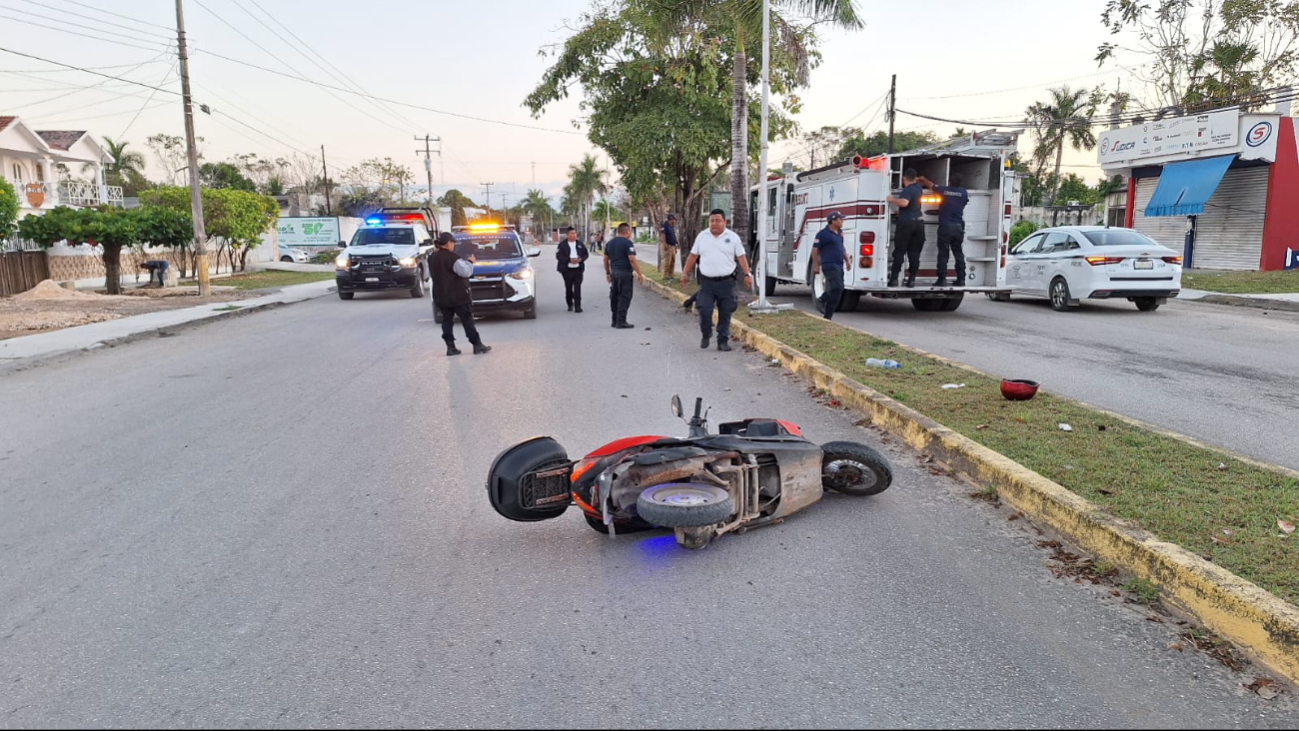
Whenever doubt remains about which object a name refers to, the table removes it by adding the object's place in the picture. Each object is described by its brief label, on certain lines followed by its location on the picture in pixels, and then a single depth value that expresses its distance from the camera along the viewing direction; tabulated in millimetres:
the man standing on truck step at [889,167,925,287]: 12492
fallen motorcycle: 3773
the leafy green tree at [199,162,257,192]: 64438
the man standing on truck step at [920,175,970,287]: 12758
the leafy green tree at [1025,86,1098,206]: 48094
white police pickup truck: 20125
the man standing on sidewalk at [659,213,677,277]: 22469
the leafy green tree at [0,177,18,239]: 18141
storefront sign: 23703
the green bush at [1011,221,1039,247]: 32812
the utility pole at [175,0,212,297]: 20359
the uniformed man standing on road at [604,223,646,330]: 13031
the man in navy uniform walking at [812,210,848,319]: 11898
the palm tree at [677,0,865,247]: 14469
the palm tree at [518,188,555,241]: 138000
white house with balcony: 34300
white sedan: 13586
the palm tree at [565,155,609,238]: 89062
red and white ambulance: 12898
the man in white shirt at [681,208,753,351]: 9961
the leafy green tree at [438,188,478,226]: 93619
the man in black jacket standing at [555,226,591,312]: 15766
